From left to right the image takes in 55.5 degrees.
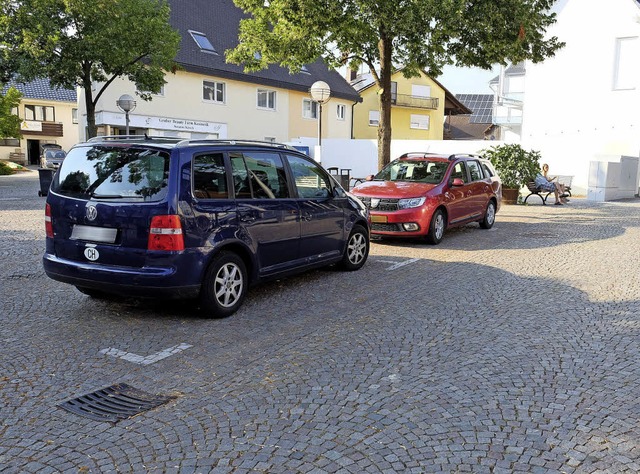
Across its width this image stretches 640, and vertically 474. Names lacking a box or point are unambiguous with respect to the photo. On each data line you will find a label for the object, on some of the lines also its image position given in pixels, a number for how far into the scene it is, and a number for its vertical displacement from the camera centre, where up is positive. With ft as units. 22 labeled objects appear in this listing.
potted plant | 67.10 +0.32
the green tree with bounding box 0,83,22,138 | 128.47 +9.44
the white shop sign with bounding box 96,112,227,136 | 101.40 +6.90
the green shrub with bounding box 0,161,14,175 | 126.03 -2.14
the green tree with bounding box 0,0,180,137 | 64.54 +13.27
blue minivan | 18.30 -1.83
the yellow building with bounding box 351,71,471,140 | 171.32 +17.17
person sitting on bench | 68.85 -1.87
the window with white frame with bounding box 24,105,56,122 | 182.29 +14.01
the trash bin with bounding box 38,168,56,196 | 62.64 -1.70
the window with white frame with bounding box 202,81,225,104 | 117.08 +13.91
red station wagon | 36.09 -1.69
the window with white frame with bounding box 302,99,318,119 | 140.05 +12.97
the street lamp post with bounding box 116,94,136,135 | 62.85 +6.06
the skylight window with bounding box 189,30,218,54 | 117.29 +23.38
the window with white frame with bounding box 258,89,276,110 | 129.39 +13.83
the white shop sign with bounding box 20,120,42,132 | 179.40 +9.80
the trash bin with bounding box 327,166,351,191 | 63.05 -1.59
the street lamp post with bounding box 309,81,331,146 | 55.88 +6.58
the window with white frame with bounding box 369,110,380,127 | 172.08 +13.77
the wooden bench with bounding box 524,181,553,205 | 68.64 -2.32
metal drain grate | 12.82 -5.29
